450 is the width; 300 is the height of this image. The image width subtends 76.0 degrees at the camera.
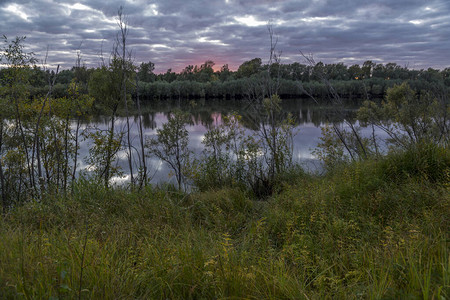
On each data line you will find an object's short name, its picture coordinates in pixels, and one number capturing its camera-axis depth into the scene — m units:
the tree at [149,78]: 82.45
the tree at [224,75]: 86.19
